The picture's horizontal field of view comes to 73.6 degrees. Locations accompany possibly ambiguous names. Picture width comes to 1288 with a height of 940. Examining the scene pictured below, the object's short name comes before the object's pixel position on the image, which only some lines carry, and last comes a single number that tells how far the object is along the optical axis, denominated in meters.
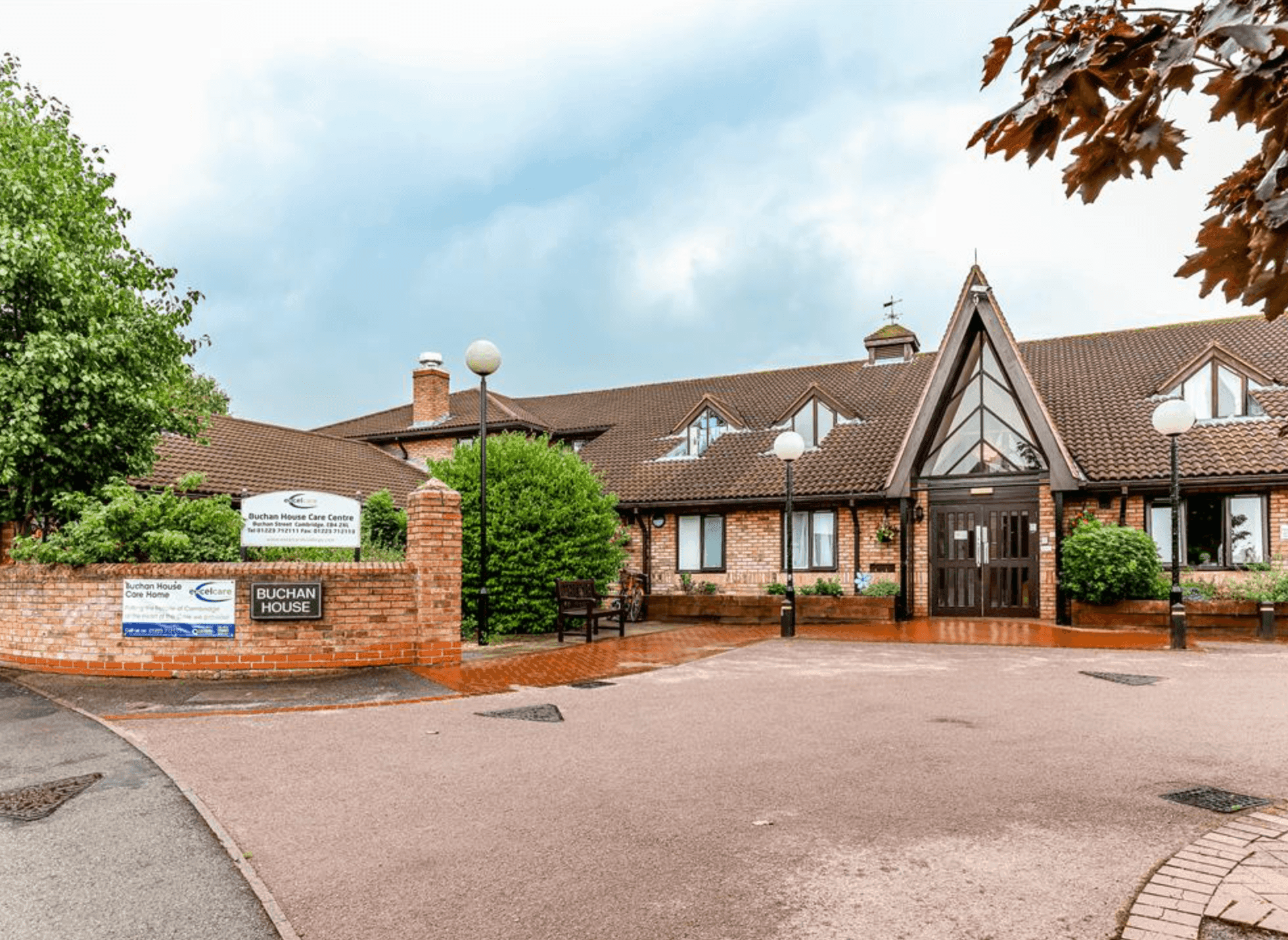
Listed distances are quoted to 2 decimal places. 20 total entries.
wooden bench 14.03
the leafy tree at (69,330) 11.36
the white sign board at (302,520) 11.21
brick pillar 10.58
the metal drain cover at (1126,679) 9.80
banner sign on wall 9.91
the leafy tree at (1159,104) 2.16
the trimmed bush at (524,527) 14.89
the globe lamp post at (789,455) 15.27
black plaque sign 9.91
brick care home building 17.27
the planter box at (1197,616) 14.67
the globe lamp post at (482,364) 12.92
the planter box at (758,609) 18.03
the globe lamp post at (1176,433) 12.73
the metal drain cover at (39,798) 5.21
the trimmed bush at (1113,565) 15.86
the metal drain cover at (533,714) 7.94
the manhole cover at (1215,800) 5.09
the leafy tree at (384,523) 19.88
